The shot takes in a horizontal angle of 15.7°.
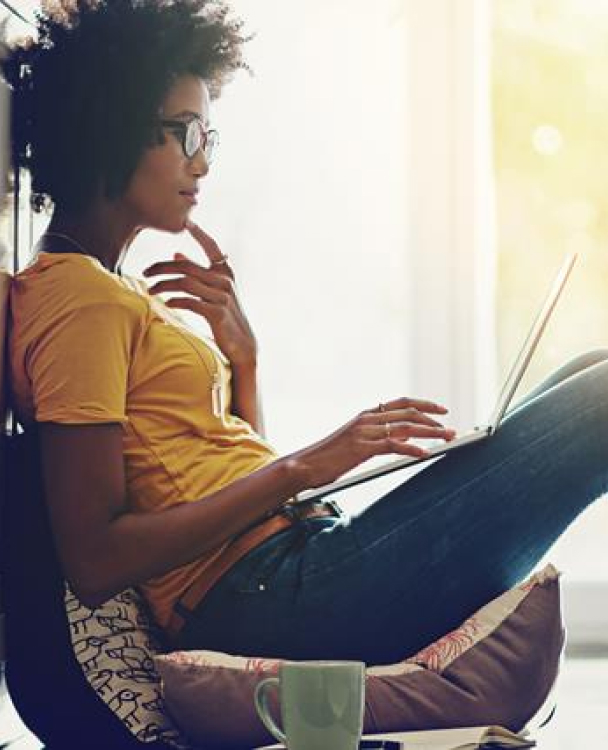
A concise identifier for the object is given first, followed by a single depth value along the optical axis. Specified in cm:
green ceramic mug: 191
